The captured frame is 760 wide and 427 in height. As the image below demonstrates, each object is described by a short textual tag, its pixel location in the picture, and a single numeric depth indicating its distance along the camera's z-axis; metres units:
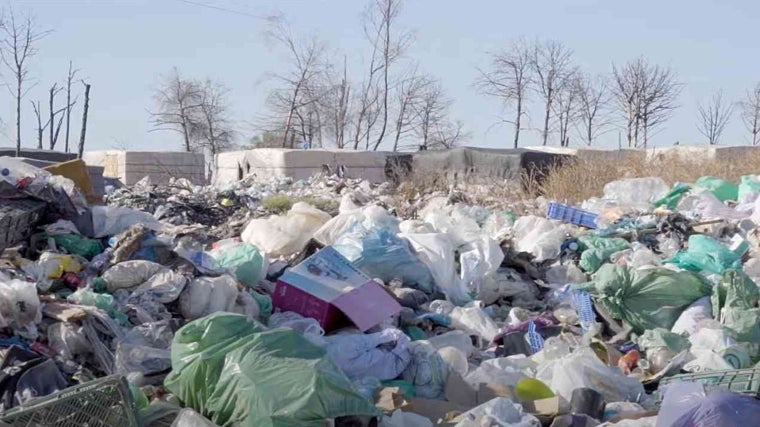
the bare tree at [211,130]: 38.00
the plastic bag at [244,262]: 6.86
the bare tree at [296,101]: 35.50
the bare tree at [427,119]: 36.72
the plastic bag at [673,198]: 10.19
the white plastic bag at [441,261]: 7.57
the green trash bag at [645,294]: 6.86
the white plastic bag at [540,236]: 8.62
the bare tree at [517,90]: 35.03
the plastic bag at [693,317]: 6.66
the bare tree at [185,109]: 37.59
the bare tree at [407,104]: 36.59
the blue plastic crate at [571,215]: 9.77
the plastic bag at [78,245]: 6.96
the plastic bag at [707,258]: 7.79
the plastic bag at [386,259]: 7.44
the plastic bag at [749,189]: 9.88
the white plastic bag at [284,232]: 8.09
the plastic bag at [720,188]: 10.73
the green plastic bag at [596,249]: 8.24
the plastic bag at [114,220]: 7.41
